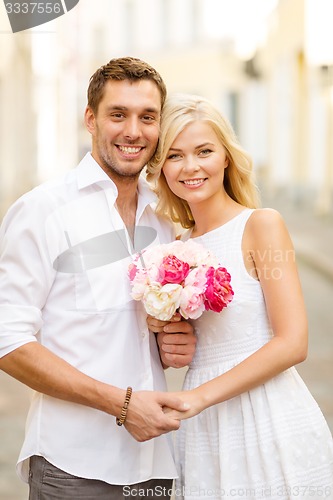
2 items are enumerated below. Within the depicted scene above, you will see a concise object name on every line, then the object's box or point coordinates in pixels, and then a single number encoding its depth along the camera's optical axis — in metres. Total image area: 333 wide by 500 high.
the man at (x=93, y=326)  5.29
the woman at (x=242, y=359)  5.47
